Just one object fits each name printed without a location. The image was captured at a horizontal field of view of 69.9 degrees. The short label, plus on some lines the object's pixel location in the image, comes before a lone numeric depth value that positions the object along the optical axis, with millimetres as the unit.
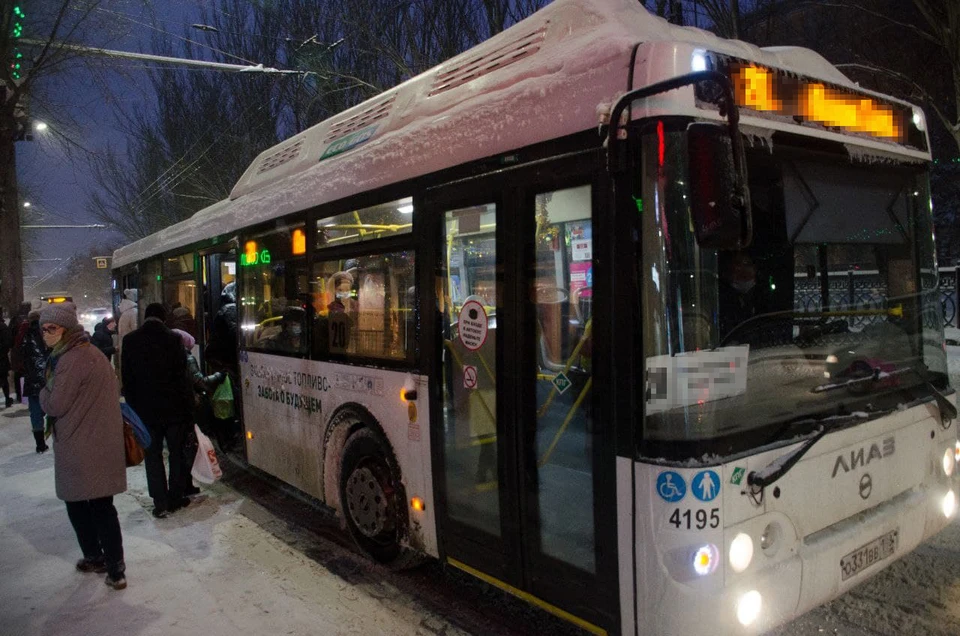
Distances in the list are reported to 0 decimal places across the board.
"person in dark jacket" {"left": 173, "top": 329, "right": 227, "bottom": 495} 6320
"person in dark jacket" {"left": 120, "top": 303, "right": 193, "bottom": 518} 5812
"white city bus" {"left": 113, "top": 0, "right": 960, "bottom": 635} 2775
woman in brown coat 4312
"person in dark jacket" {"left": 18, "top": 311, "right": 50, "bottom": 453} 8998
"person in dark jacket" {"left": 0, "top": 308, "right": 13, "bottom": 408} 12086
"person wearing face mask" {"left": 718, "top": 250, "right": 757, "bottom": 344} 2938
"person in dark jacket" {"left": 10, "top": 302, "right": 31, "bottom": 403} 11070
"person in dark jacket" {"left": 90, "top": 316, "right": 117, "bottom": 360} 12016
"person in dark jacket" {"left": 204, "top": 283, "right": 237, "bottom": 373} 7664
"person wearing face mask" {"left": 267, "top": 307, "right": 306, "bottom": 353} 5605
